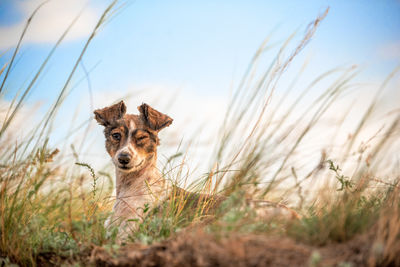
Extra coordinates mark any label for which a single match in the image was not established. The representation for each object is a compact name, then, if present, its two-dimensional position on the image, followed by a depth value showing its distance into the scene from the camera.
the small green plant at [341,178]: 3.38
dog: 4.40
